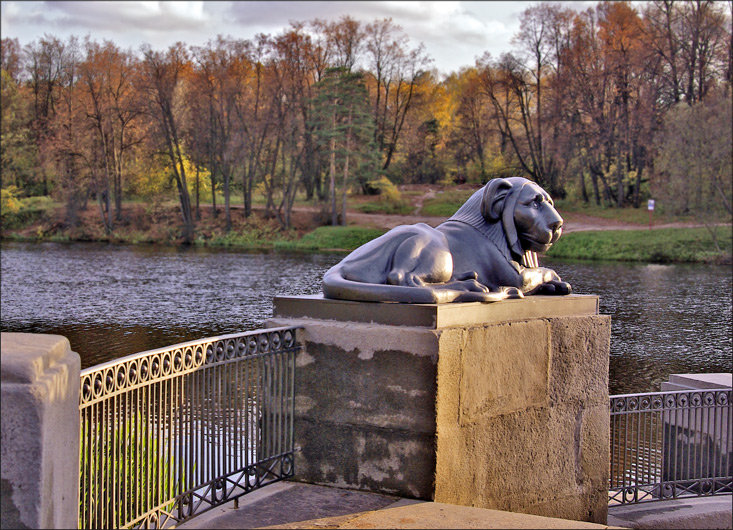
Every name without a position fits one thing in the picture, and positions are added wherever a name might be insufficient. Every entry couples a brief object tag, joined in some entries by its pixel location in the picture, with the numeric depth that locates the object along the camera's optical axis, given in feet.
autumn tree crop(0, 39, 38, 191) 205.67
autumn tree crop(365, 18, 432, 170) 204.13
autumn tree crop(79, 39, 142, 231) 193.98
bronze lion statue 18.28
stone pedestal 16.88
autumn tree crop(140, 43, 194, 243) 186.80
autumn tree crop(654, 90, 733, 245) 136.98
